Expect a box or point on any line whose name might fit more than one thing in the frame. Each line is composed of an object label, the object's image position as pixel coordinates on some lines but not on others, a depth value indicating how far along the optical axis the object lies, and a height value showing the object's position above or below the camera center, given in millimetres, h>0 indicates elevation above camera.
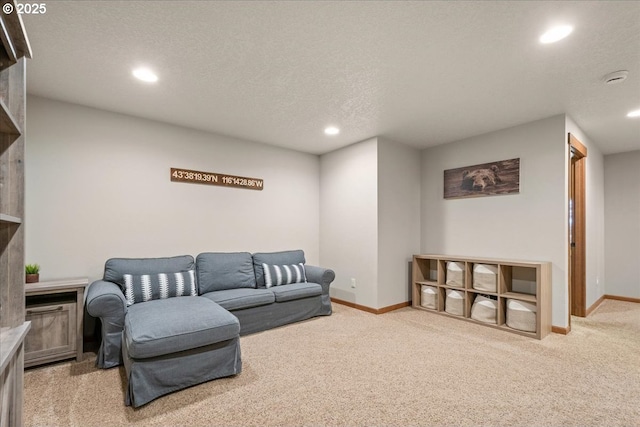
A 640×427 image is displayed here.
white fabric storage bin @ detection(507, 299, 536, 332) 3227 -1107
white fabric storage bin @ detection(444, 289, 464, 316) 3887 -1153
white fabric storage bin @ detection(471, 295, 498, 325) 3555 -1150
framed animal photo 3731 +476
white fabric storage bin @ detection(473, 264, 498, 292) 3589 -760
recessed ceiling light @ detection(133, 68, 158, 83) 2461 +1202
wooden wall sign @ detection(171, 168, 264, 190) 3717 +500
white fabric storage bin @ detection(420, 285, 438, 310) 4171 -1158
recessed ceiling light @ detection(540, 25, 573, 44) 1917 +1192
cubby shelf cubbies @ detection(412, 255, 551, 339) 3201 -893
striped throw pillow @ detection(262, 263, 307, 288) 3830 -773
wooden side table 2428 -877
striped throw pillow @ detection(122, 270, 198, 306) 2900 -708
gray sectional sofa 2062 -840
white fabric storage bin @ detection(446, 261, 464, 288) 3908 -774
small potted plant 2662 -507
